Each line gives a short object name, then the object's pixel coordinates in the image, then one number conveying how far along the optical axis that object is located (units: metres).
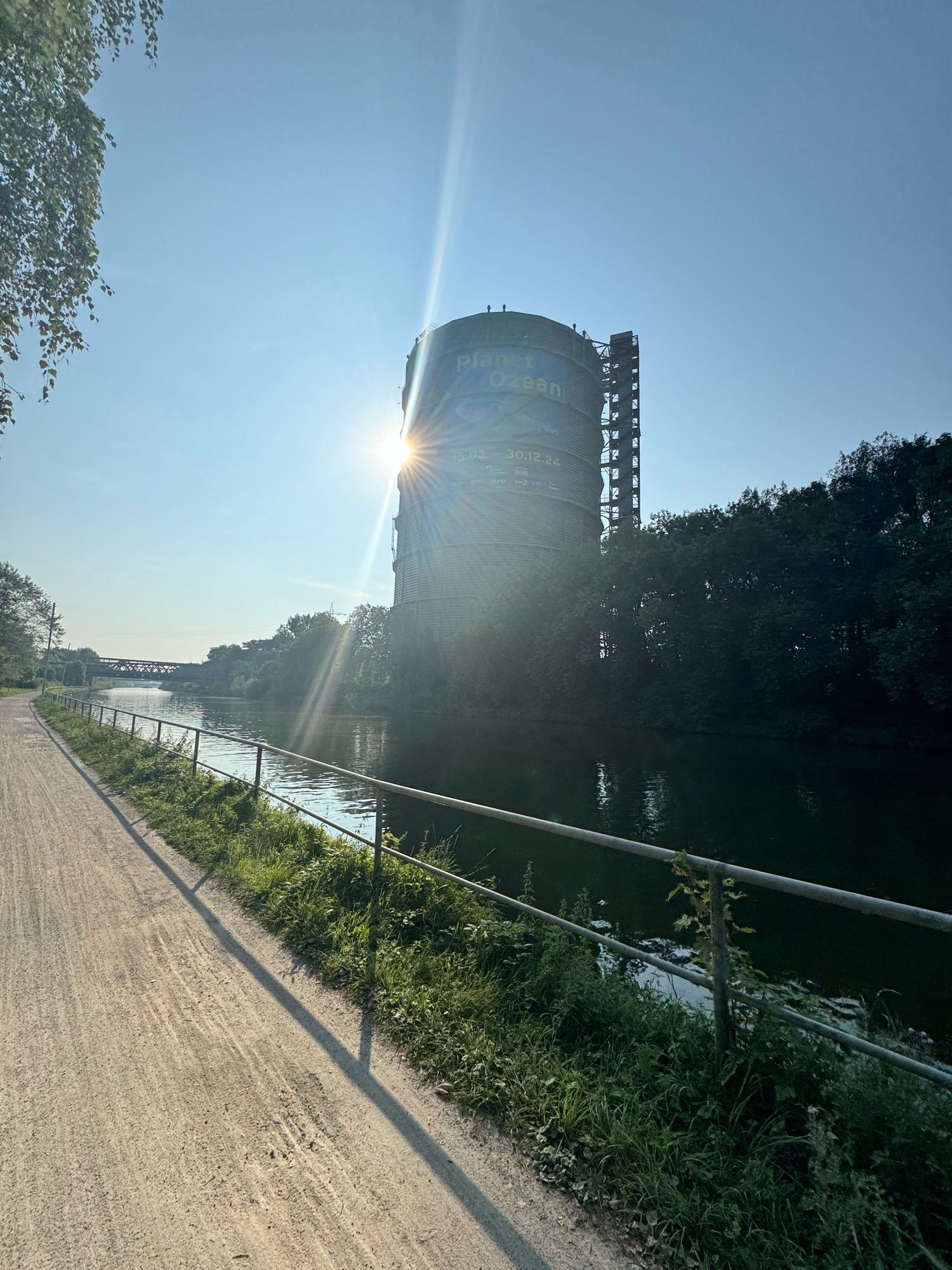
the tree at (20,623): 65.50
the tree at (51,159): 6.68
